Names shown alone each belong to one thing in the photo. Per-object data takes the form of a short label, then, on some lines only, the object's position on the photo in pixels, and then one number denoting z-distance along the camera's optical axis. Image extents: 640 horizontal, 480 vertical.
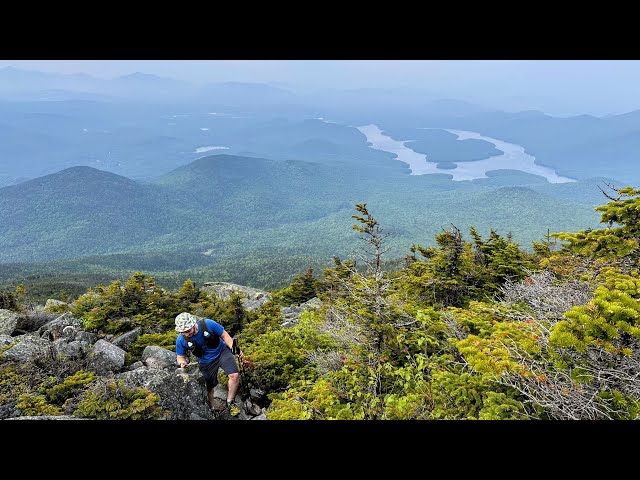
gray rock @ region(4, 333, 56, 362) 5.91
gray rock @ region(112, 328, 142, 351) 7.52
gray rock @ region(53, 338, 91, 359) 6.12
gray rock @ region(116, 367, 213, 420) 4.82
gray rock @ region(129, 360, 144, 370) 6.38
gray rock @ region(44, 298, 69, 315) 10.57
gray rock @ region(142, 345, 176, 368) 6.34
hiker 5.21
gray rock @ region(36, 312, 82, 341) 7.73
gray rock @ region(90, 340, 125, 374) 6.10
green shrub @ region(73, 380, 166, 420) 4.43
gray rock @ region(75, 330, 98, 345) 7.42
